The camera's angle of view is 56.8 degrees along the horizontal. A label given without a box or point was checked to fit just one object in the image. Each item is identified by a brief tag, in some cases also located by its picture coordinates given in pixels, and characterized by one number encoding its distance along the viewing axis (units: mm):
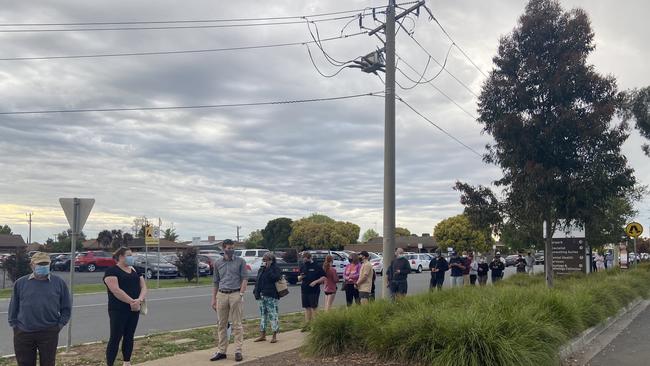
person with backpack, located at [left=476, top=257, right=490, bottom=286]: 21969
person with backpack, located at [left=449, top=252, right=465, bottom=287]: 19266
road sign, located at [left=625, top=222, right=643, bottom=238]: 25984
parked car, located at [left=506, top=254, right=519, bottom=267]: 57269
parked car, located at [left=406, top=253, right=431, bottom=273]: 43844
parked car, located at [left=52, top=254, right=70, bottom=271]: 40344
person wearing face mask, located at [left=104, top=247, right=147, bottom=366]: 7777
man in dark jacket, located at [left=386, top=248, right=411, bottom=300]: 13195
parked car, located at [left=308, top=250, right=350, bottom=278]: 30523
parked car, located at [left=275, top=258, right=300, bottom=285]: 25438
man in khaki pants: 8914
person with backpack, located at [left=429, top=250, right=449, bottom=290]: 19230
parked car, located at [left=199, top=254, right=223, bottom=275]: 35188
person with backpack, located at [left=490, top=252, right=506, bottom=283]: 22656
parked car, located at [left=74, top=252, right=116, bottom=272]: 39062
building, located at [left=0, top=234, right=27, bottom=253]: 84162
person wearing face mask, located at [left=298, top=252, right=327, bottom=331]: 11984
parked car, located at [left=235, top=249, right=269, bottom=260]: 30303
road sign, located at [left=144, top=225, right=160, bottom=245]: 24406
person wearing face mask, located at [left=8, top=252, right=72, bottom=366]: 6578
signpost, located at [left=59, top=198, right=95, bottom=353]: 10344
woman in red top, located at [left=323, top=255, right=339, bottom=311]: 12508
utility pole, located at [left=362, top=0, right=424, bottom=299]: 13289
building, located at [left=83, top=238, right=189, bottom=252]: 67700
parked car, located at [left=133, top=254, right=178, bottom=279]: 32850
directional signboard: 22406
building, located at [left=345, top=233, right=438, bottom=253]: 79931
